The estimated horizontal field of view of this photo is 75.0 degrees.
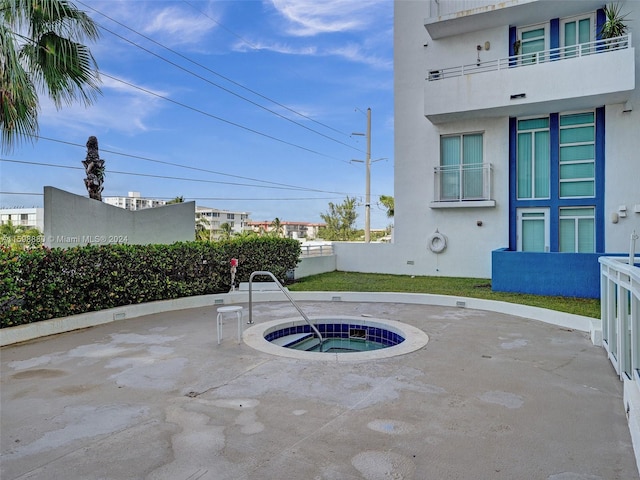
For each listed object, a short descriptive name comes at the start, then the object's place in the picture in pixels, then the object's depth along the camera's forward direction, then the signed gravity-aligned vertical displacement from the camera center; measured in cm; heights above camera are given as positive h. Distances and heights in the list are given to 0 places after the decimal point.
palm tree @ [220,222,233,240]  3863 +101
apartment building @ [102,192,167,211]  3812 +388
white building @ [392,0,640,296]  1191 +325
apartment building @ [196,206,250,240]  8338 +483
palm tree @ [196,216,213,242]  2670 +67
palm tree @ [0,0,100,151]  643 +320
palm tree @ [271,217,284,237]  4006 +143
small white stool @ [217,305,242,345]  647 -125
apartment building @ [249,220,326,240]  8348 +263
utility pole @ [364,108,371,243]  2261 +188
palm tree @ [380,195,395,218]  3376 +301
